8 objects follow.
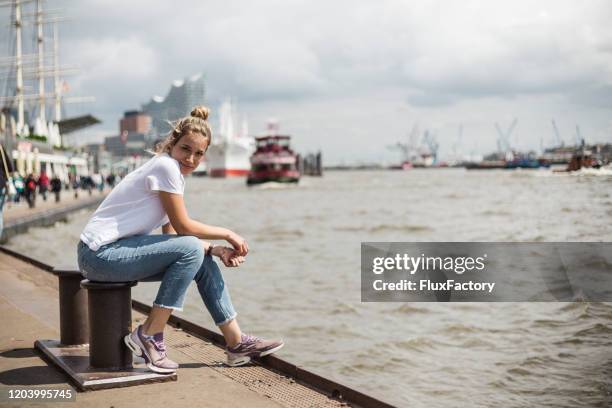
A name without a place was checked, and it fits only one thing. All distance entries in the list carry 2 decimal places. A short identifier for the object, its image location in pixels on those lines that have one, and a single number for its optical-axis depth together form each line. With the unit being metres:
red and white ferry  72.75
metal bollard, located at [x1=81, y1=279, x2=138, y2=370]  3.47
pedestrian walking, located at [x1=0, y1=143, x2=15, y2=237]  8.02
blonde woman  3.40
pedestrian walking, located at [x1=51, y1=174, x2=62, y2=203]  29.92
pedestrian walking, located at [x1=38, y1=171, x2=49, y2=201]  31.54
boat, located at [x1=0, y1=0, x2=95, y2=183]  47.34
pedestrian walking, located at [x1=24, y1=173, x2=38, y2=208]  23.83
